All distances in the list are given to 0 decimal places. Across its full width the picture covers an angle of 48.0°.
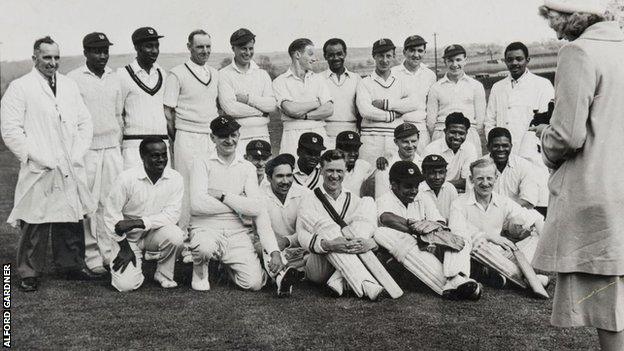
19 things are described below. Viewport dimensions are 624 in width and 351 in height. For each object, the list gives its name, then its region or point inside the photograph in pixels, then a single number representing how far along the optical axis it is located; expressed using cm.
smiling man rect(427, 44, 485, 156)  746
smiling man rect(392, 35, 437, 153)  751
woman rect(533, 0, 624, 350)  290
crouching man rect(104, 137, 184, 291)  562
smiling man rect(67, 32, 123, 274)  636
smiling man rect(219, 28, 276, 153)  683
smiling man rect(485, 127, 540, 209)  655
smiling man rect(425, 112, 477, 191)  691
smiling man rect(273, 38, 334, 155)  697
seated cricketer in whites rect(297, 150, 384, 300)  539
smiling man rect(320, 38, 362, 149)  731
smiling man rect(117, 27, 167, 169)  646
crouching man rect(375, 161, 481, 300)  532
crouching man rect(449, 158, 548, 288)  571
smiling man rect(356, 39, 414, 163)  716
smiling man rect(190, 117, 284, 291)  570
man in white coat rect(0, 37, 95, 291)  567
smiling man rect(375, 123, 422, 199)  661
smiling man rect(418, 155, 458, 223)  623
